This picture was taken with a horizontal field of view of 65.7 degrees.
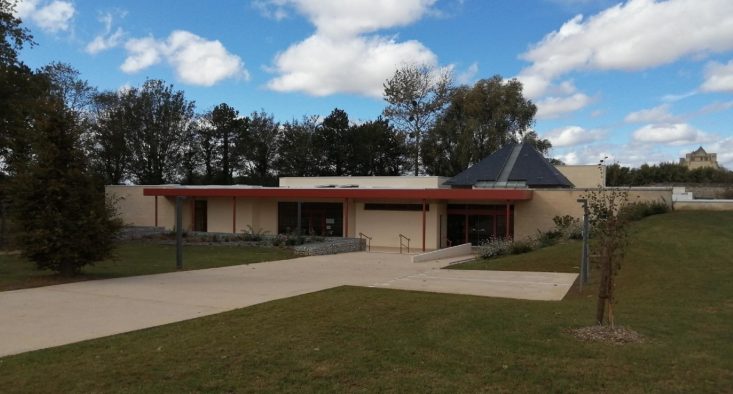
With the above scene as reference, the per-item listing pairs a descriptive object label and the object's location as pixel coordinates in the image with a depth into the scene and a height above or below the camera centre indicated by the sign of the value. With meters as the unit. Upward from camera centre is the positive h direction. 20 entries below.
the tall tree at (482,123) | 50.94 +6.84
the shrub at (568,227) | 24.38 -1.33
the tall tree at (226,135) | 62.00 +6.99
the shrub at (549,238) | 23.38 -1.76
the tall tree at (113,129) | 55.75 +6.78
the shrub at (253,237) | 28.98 -2.02
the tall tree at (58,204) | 13.52 -0.15
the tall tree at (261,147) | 63.25 +5.70
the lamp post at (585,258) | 12.65 -1.42
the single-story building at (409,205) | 30.47 -0.44
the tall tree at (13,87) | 28.39 +5.83
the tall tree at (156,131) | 57.06 +6.77
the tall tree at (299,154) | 61.34 +4.73
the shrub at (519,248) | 21.64 -1.91
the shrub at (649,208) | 27.72 -0.54
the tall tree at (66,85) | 50.53 +10.32
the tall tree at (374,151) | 60.97 +5.07
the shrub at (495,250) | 21.52 -1.99
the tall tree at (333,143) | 61.31 +5.89
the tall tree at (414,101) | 56.25 +9.73
